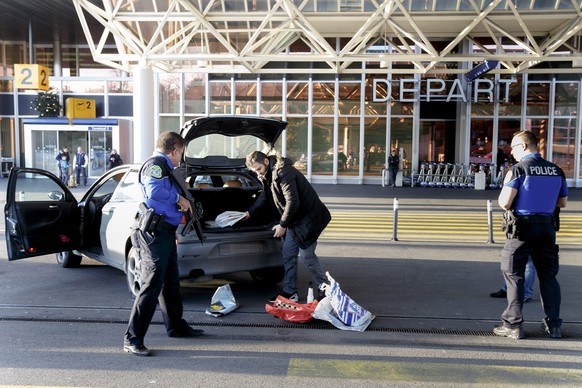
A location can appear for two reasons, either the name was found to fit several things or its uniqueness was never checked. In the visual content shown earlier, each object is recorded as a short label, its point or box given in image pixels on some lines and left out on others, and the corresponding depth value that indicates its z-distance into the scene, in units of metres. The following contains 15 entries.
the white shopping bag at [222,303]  6.51
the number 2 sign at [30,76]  25.27
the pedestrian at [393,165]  25.02
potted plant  28.45
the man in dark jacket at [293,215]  6.72
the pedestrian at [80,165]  24.52
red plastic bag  6.29
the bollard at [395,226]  11.40
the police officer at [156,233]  5.21
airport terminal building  21.61
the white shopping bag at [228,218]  7.20
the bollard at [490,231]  11.36
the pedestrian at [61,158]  24.31
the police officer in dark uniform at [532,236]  5.79
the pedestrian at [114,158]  25.44
